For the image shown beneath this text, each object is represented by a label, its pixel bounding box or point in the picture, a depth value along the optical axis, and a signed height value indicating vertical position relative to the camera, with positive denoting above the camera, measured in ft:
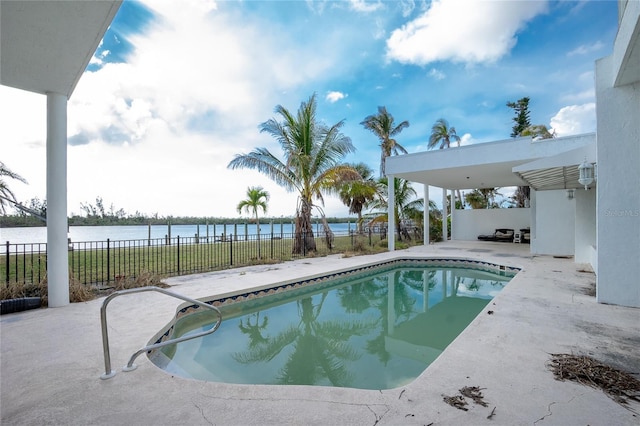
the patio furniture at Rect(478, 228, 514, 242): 56.90 -4.75
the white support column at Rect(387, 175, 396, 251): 45.55 +0.00
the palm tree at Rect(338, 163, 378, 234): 60.97 +3.40
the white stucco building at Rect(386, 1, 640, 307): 15.88 +3.25
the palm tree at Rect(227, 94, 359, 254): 39.91 +7.54
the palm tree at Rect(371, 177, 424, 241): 56.39 +2.02
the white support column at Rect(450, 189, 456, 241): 62.90 +2.70
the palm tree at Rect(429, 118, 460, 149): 77.00 +20.98
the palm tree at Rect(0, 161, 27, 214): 19.04 +1.92
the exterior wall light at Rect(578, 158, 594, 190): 18.49 +2.44
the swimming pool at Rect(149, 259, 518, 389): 12.30 -6.95
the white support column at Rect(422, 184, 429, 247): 53.42 -0.81
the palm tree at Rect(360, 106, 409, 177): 67.97 +20.33
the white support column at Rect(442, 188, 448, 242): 59.52 -0.43
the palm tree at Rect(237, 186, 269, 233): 78.38 +3.66
